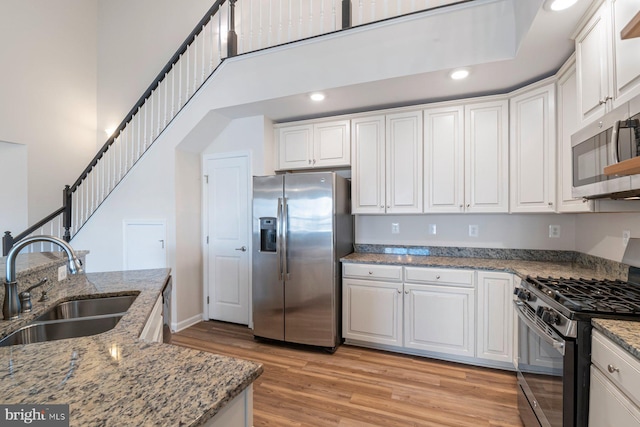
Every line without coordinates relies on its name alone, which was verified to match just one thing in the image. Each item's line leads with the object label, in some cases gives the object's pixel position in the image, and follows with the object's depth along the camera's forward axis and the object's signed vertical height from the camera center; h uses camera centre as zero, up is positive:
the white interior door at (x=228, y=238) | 3.74 -0.34
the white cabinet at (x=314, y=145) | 3.34 +0.77
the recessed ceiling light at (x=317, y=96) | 2.91 +1.15
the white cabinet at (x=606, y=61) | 1.44 +0.82
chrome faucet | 1.28 -0.31
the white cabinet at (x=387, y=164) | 3.08 +0.51
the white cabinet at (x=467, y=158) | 2.79 +0.52
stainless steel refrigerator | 2.97 -0.45
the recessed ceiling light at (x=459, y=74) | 2.42 +1.15
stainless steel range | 1.35 -0.65
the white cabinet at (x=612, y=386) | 1.08 -0.69
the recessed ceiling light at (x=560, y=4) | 1.66 +1.17
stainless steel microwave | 1.31 +0.30
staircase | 3.59 +1.46
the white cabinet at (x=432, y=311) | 2.59 -0.94
